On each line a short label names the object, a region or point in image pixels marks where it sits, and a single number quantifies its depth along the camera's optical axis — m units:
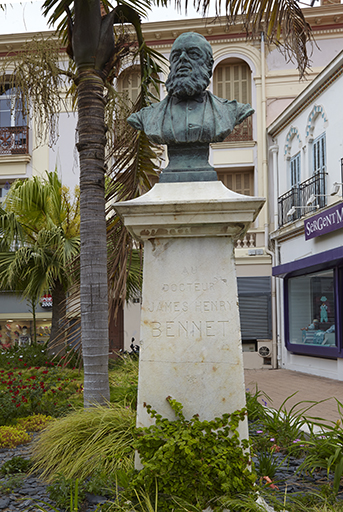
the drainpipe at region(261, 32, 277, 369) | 16.59
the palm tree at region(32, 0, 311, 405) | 5.72
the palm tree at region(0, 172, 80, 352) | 11.02
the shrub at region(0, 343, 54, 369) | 10.65
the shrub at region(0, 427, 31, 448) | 5.29
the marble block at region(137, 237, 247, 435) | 3.61
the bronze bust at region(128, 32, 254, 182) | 3.91
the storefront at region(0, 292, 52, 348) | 17.47
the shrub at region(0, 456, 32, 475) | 4.34
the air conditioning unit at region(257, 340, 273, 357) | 15.94
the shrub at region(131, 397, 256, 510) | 3.26
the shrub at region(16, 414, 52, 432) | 5.95
